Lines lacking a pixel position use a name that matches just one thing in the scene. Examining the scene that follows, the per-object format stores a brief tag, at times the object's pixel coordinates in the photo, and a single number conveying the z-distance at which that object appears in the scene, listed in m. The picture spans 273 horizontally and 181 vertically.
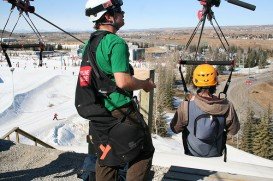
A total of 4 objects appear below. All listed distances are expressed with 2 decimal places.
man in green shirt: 3.03
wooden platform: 4.65
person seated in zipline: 4.45
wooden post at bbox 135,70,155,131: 5.69
